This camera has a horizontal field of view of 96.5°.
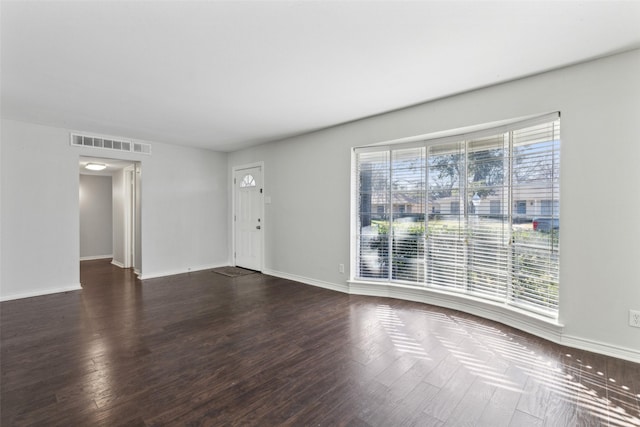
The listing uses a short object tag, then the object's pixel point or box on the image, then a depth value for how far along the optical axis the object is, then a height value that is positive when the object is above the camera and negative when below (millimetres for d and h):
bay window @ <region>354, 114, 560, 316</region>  2904 -47
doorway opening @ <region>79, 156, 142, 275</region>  5721 -40
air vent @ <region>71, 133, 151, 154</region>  4641 +1155
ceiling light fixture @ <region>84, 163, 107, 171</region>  6132 +970
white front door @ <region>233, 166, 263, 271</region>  5852 -150
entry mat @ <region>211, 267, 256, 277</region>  5652 -1262
